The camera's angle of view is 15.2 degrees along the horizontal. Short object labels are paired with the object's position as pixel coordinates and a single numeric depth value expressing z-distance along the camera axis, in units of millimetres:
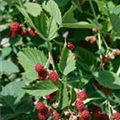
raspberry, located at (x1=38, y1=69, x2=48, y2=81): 855
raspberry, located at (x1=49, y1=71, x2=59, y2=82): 831
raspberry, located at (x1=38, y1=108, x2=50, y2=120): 851
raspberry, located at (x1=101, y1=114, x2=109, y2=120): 907
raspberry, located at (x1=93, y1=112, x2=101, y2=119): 916
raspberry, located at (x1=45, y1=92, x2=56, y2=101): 865
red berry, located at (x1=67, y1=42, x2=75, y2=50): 949
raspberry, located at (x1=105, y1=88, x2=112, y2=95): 960
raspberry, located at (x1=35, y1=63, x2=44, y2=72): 853
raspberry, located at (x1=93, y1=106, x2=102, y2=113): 960
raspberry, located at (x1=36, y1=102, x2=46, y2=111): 850
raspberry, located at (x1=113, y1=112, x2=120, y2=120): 874
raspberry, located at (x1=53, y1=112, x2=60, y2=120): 831
